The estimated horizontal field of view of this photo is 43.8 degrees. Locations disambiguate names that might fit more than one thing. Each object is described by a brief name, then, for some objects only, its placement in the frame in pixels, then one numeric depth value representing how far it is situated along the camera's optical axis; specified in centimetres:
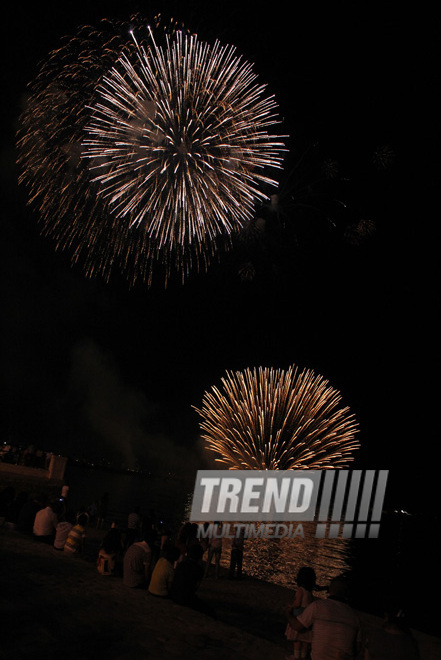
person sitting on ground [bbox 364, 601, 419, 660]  569
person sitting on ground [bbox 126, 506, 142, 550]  1431
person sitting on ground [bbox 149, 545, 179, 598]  943
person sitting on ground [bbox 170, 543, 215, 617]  911
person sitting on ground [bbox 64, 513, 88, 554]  1260
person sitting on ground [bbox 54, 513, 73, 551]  1300
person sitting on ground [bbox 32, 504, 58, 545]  1345
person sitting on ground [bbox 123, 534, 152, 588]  1007
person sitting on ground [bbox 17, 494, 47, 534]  1430
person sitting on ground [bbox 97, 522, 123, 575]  1096
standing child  675
